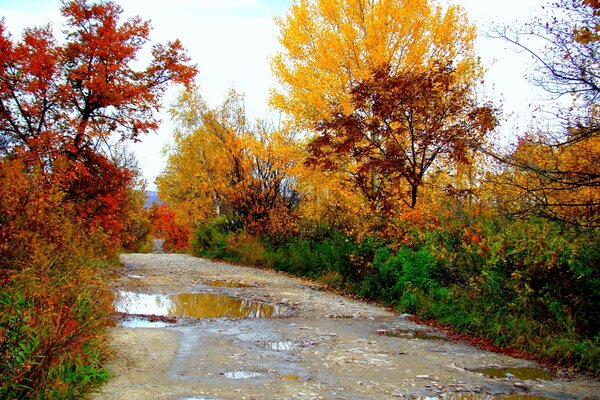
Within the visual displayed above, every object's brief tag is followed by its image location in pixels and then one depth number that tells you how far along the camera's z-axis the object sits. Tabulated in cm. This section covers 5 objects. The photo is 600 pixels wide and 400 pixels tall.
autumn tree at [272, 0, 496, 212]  1225
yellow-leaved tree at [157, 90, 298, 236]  2075
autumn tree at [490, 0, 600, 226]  645
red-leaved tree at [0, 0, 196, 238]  1188
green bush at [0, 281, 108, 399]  408
